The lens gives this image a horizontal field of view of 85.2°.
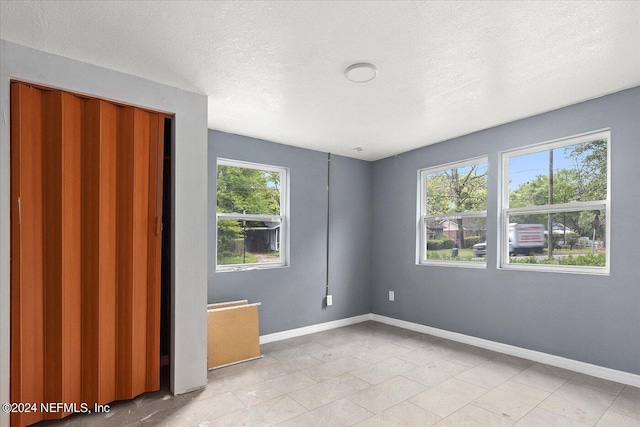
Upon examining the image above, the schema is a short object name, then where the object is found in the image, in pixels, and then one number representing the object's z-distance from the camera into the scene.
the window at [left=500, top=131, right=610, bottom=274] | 3.08
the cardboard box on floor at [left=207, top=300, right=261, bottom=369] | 3.32
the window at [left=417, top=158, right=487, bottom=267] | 4.00
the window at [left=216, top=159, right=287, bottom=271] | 3.93
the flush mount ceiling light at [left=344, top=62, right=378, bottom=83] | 2.40
